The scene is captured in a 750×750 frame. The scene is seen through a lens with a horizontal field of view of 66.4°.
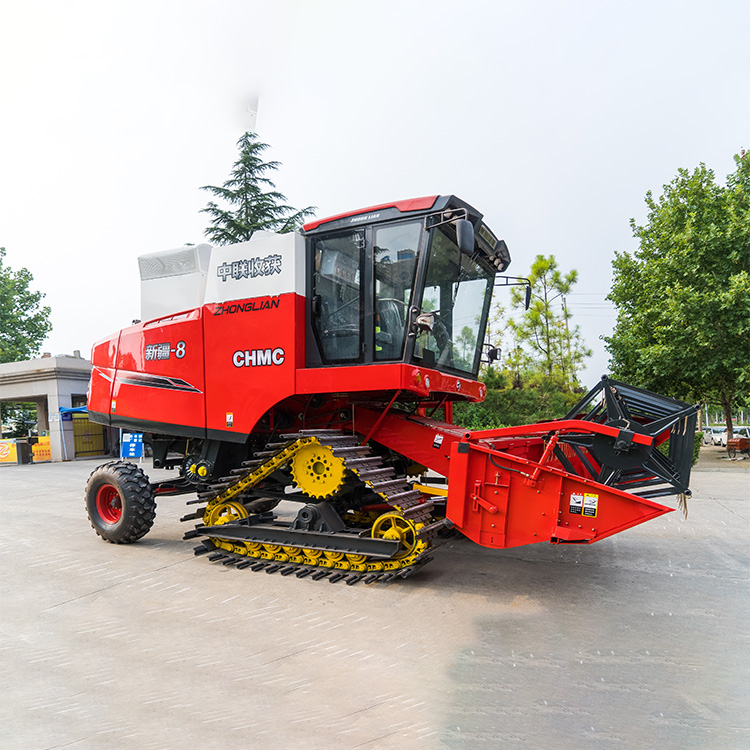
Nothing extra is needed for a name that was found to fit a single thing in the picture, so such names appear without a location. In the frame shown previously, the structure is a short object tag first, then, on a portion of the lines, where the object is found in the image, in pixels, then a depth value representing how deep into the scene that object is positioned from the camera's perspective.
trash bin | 24.06
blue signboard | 14.43
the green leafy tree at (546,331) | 23.78
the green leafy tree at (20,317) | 41.22
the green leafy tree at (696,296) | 17.27
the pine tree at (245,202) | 26.12
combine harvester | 4.66
